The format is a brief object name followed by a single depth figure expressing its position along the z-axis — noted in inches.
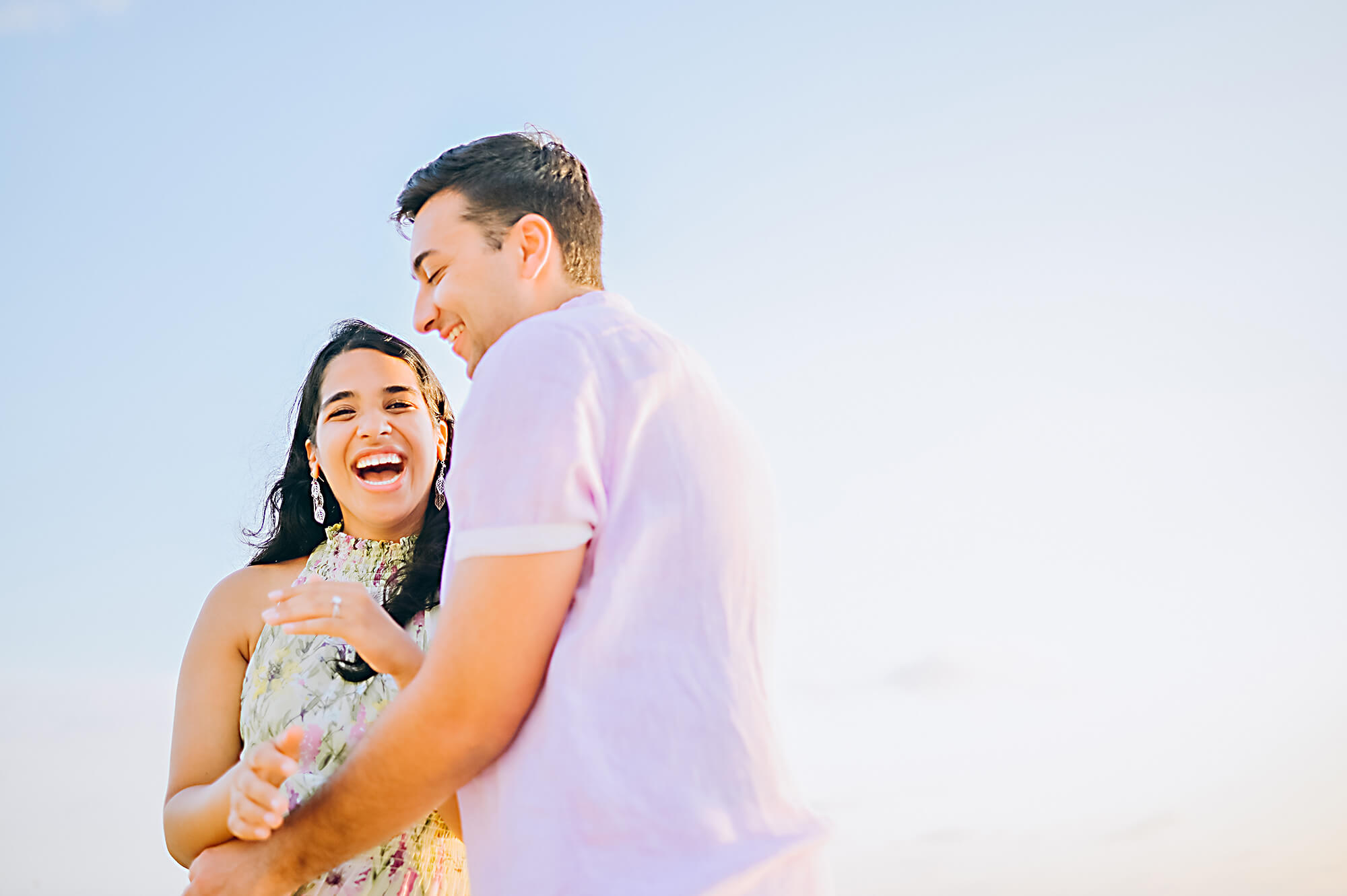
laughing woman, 49.8
